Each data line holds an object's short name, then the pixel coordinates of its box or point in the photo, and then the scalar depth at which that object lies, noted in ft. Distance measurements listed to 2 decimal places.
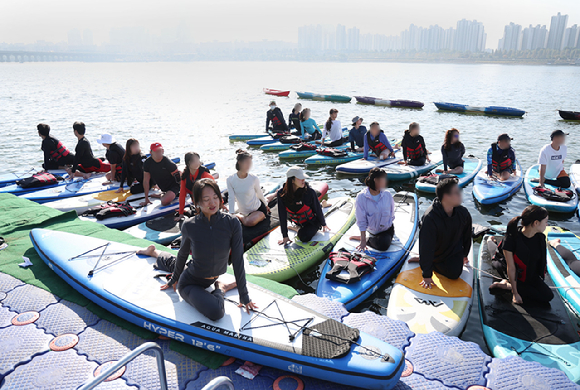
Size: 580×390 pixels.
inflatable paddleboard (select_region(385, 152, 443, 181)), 41.65
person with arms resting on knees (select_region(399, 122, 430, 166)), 42.63
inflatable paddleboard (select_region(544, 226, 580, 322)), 18.04
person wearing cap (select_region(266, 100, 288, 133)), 60.39
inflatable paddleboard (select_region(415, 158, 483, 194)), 37.21
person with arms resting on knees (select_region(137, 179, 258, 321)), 13.43
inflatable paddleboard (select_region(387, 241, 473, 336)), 16.44
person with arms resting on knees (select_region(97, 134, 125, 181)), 33.30
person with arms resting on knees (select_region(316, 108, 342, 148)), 52.22
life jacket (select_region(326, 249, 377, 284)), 19.60
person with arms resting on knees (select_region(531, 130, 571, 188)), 31.58
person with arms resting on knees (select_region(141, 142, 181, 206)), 28.78
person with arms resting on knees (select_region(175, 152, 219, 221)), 24.57
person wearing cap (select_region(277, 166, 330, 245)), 22.24
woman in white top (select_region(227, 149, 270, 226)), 24.18
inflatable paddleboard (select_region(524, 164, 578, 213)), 31.15
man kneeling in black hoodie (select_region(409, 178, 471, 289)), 17.42
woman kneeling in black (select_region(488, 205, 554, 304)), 15.90
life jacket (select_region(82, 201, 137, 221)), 27.73
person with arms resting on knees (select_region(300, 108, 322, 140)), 56.70
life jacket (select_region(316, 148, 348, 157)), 48.62
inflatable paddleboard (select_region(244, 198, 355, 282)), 21.43
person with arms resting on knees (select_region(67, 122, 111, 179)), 36.81
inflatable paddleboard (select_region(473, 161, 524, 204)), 34.19
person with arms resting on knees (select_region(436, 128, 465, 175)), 37.11
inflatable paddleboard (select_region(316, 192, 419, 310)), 18.86
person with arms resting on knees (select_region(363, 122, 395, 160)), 44.50
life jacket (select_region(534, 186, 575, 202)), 31.74
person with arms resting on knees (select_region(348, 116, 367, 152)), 48.93
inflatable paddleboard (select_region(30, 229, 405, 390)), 12.21
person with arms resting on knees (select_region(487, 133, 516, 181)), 36.40
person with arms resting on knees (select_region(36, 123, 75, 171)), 38.42
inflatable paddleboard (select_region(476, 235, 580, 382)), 14.28
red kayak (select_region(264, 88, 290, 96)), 143.11
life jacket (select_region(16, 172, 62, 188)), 35.27
